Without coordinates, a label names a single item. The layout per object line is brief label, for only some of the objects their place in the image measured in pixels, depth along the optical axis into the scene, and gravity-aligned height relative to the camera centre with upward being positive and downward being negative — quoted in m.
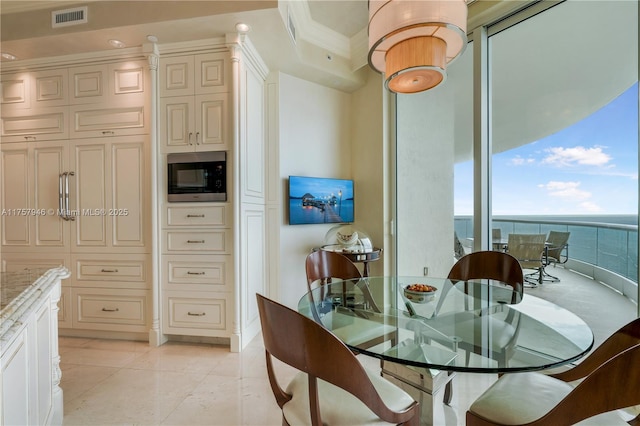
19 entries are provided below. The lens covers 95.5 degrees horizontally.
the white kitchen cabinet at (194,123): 2.64 +0.78
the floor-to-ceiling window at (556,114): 1.90 +0.72
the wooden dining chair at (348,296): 1.27 -0.56
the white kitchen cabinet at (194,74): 2.63 +1.23
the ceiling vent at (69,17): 2.49 +1.65
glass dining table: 1.05 -0.55
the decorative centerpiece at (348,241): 3.21 -0.39
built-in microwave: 2.64 +0.29
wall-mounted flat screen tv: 3.41 +0.09
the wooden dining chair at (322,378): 0.82 -0.50
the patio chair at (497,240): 2.60 -0.30
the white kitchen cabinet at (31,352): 1.05 -0.61
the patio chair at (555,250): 2.25 -0.34
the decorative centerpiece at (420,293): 1.65 -0.49
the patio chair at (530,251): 2.41 -0.38
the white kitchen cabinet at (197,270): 2.65 -0.56
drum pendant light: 1.34 +0.84
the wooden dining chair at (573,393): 0.70 -0.61
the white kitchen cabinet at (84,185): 2.77 +0.23
